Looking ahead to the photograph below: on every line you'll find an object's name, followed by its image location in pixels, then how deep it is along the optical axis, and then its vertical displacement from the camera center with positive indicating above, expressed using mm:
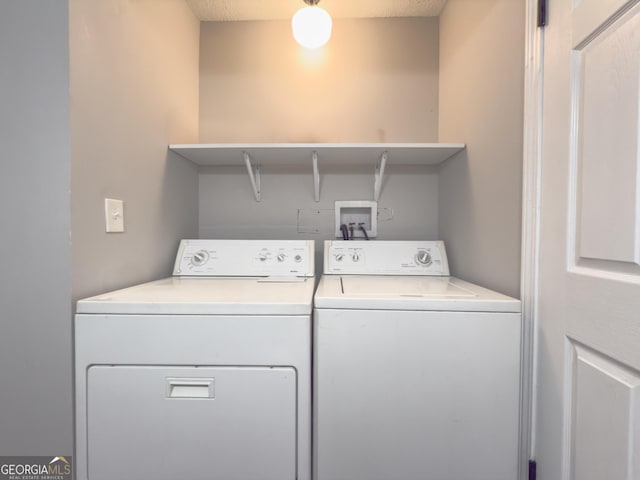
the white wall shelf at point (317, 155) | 1476 +443
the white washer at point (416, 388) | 907 -488
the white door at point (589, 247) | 654 -31
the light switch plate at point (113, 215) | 1067 +66
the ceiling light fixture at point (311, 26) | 1478 +1086
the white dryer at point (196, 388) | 896 -486
